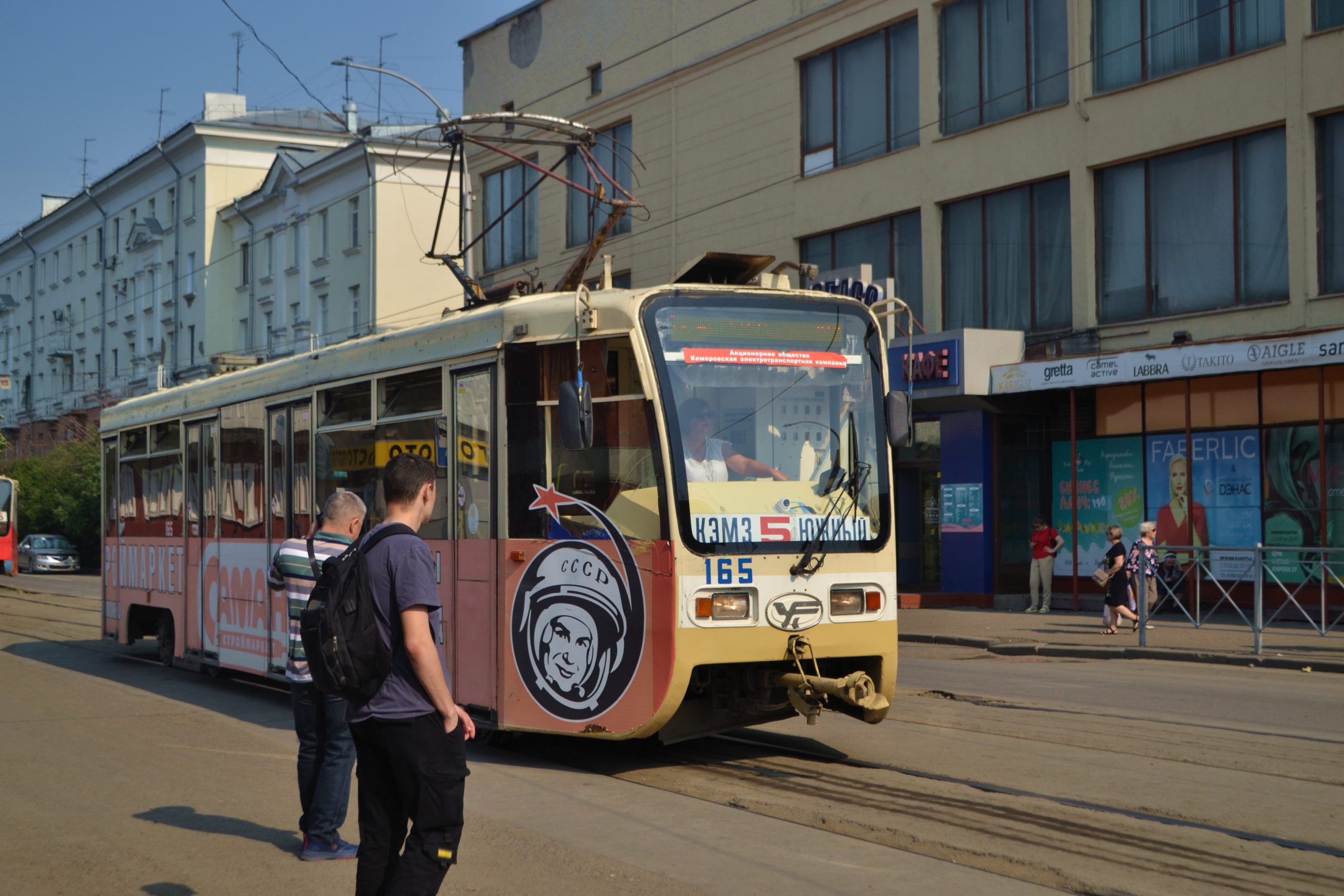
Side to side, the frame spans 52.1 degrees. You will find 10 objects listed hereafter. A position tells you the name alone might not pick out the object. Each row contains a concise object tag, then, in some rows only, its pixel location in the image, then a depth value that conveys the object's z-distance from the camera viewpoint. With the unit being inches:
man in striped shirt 251.4
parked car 1888.5
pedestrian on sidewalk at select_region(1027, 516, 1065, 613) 879.1
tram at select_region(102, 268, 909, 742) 310.8
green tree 1972.2
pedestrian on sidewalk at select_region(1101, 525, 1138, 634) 710.5
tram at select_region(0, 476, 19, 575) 1646.2
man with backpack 169.9
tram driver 311.7
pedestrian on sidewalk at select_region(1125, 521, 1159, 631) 650.8
